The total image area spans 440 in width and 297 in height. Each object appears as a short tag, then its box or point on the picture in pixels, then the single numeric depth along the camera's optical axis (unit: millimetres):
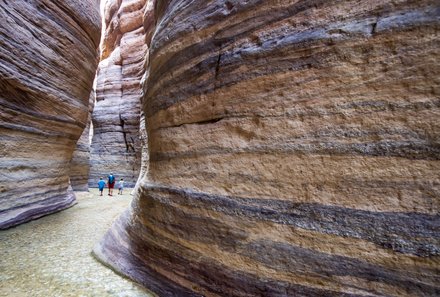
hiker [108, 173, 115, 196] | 12841
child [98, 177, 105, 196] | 12648
